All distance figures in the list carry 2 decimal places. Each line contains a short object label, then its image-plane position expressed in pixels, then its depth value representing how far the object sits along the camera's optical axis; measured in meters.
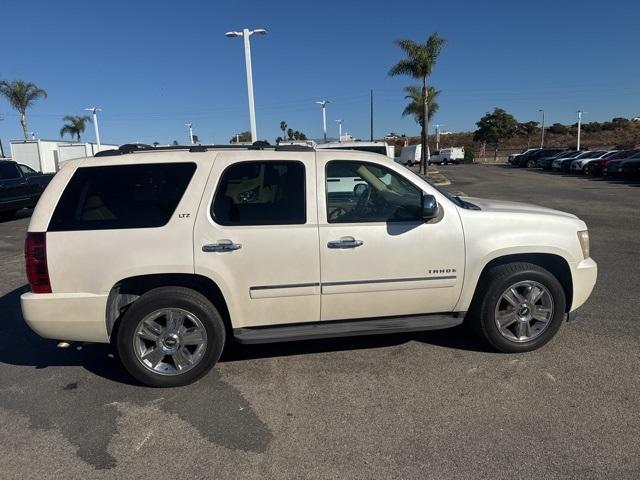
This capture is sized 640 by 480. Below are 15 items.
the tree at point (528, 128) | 95.25
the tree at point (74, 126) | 61.53
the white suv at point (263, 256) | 3.54
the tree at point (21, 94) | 39.09
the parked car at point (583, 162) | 31.05
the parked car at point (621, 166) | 24.31
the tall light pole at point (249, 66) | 19.83
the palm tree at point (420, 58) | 30.05
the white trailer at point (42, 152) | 33.50
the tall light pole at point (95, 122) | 40.16
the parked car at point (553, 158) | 38.71
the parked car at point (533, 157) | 45.42
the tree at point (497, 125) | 68.62
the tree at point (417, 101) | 38.88
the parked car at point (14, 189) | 13.49
